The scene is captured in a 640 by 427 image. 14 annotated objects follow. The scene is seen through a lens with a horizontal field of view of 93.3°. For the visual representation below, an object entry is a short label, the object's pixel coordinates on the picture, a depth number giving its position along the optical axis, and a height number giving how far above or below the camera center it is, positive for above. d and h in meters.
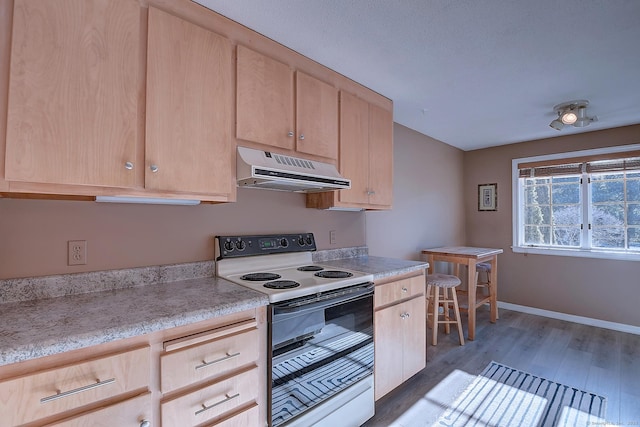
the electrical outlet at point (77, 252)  1.42 -0.17
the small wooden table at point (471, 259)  3.29 -0.49
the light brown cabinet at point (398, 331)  2.04 -0.84
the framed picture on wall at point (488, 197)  4.44 +0.29
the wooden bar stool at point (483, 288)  3.79 -0.95
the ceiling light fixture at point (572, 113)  2.78 +0.98
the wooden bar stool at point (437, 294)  3.10 -0.83
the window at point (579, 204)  3.50 +0.16
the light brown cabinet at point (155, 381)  0.89 -0.57
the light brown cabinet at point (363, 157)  2.30 +0.49
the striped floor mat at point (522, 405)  1.99 -1.34
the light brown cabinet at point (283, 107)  1.74 +0.70
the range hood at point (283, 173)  1.66 +0.26
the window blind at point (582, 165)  3.45 +0.64
